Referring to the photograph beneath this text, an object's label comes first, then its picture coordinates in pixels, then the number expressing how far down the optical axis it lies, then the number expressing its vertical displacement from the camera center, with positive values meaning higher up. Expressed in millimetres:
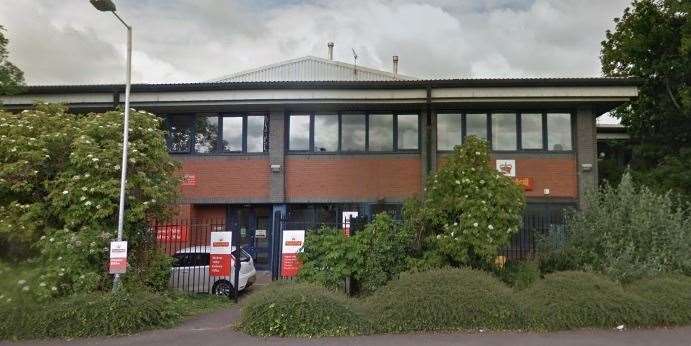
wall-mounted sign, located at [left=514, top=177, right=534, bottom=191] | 17688 +1193
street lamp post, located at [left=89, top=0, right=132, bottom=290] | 9246 +1315
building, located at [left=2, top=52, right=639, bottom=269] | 17328 +2658
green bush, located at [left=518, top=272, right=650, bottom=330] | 8438 -1344
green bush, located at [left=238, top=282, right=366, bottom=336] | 8289 -1495
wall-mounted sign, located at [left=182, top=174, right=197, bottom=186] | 18391 +1209
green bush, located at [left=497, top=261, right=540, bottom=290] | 10141 -1046
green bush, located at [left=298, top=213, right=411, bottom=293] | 10227 -733
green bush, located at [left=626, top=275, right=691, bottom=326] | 8602 -1243
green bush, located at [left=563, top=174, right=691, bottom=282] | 10148 -309
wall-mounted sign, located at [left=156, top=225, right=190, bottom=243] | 11266 -357
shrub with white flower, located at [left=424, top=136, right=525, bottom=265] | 9711 +208
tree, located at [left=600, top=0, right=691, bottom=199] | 17719 +4730
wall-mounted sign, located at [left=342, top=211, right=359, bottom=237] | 11418 -203
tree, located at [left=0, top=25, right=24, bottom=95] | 12883 +3359
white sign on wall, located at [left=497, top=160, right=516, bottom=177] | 17781 +1711
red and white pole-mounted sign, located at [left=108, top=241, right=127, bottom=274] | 9102 -669
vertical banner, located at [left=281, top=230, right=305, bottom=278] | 11156 -675
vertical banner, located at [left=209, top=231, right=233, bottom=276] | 11766 -780
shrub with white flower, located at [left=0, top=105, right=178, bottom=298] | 9328 +447
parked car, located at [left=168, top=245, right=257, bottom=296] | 12623 -1376
